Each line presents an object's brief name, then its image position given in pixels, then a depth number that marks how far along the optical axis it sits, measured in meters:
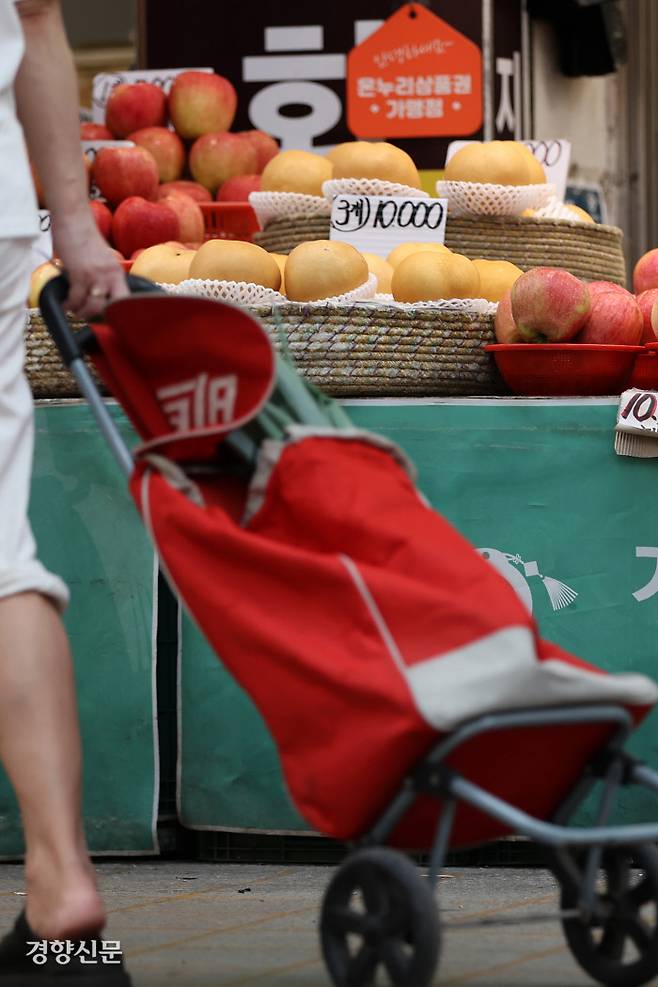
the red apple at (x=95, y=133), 9.57
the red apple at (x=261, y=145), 9.77
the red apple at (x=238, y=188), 9.11
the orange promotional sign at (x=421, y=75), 10.70
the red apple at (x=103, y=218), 7.78
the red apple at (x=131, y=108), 9.67
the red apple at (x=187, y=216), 8.10
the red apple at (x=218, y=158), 9.47
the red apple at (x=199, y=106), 9.83
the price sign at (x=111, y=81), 10.08
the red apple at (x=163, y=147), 9.50
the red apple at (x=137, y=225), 7.73
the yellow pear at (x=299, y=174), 7.32
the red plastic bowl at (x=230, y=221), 8.86
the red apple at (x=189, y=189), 9.10
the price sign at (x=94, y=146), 8.61
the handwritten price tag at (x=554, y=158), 8.08
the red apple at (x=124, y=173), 8.26
